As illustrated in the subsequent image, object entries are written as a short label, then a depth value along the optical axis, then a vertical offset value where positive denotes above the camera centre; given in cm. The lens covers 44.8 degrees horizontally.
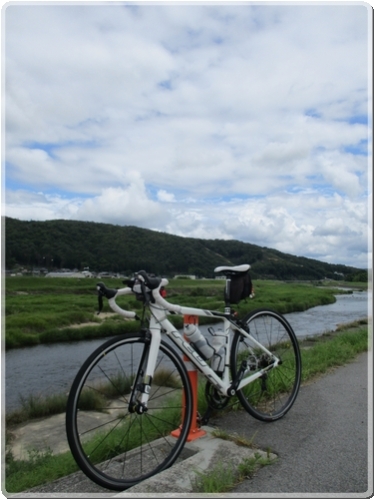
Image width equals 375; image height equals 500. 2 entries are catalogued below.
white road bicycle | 296 -90
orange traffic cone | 346 -92
